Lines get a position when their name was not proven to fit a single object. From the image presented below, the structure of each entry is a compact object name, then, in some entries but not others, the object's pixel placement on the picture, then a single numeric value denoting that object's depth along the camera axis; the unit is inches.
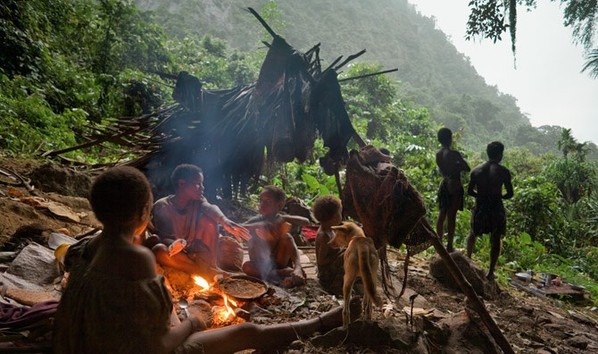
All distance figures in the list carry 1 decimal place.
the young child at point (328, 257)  153.6
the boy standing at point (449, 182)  254.5
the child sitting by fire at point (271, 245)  166.1
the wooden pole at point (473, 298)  95.9
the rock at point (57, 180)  221.6
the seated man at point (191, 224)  145.4
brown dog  90.2
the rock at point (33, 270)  120.0
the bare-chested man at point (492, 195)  232.8
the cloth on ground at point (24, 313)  92.4
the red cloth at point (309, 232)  271.7
